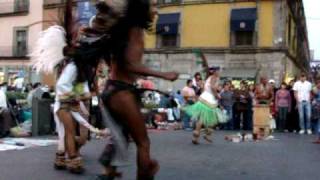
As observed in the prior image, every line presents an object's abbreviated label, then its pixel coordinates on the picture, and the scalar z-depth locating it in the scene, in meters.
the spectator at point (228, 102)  19.72
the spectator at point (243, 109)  19.88
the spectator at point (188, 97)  18.69
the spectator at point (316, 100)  17.57
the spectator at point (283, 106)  18.73
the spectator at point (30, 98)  17.72
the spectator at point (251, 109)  19.66
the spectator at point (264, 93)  17.00
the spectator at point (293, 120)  18.73
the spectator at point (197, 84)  19.04
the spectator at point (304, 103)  17.97
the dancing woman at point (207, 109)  12.43
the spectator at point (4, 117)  14.29
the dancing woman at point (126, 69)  5.42
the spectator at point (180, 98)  21.39
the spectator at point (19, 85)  31.23
